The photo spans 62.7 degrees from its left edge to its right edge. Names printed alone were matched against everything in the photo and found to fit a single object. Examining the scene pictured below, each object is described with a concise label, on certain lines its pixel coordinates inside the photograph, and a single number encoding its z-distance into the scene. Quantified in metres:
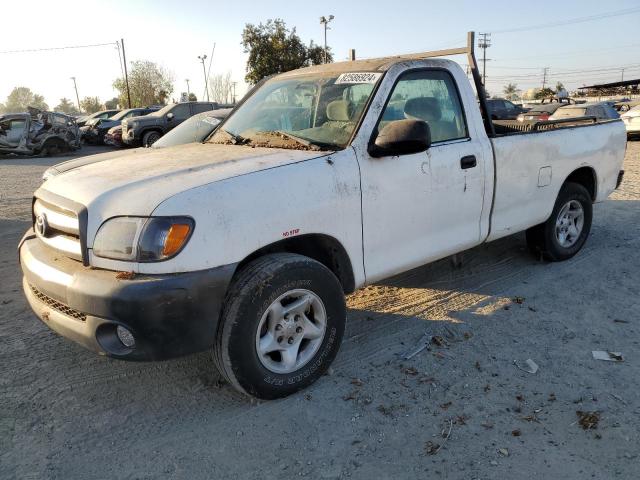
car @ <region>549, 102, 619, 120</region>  15.42
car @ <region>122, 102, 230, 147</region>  18.69
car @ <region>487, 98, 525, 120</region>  23.00
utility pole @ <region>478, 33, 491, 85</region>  71.19
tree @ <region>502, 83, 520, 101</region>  98.03
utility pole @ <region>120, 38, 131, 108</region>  48.34
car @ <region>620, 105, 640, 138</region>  16.42
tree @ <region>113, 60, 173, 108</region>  58.91
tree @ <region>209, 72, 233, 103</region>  64.19
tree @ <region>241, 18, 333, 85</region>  33.47
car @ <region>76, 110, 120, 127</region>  27.00
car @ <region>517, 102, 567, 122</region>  18.37
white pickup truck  2.59
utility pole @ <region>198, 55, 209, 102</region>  54.59
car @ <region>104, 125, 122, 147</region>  21.08
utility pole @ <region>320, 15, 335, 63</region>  44.97
